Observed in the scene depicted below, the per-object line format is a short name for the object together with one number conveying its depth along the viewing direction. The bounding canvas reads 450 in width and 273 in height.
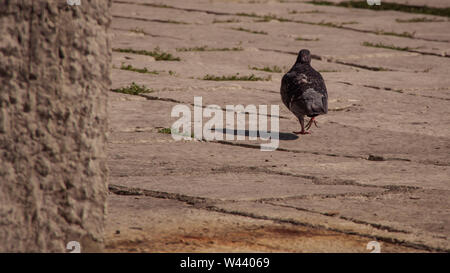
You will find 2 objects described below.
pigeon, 10.48
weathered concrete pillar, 4.95
